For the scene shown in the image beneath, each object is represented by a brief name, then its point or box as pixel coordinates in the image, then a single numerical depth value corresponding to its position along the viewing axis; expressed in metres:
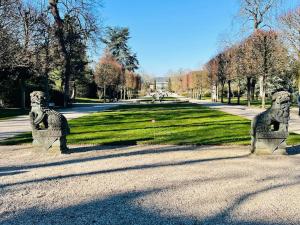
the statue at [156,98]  29.21
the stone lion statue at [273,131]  5.31
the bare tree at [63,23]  17.30
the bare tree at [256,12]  19.97
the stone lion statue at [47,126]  5.48
